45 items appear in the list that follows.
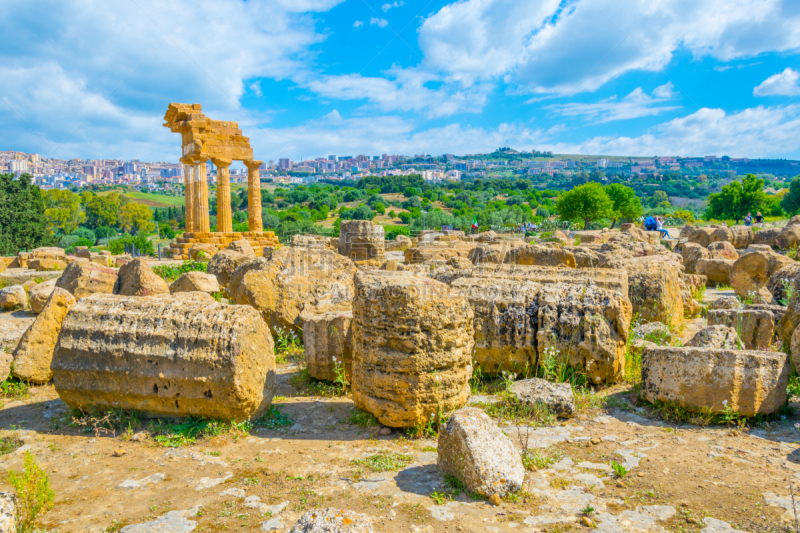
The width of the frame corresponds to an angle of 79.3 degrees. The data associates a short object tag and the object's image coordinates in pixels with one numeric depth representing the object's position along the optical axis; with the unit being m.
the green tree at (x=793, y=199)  43.06
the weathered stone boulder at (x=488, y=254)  11.30
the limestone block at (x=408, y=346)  4.36
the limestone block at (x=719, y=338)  5.10
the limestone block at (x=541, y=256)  9.96
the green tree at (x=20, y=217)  30.42
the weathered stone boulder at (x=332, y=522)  2.59
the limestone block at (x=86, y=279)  8.72
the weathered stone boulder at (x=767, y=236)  18.84
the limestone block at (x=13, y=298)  9.73
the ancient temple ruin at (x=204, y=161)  20.69
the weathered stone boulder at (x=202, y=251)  18.44
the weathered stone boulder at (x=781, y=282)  7.73
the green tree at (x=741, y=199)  50.50
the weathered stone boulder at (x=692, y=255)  14.30
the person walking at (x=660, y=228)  23.95
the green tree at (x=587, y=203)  50.38
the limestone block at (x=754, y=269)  10.50
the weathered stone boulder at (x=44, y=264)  16.17
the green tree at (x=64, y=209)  54.34
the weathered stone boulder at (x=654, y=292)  7.21
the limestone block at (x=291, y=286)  7.06
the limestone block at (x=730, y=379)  4.32
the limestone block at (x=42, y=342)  5.73
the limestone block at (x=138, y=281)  7.84
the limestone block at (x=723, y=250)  15.28
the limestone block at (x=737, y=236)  19.84
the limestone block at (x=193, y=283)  8.49
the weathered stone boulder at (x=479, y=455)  3.43
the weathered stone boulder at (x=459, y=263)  9.64
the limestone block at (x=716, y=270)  12.38
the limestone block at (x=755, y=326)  6.00
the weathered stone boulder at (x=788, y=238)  17.84
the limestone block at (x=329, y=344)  5.62
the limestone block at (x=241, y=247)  14.62
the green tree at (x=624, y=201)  56.31
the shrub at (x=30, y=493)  3.12
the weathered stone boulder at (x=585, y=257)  9.53
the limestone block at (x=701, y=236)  20.53
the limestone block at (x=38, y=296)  8.95
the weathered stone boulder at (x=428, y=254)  12.34
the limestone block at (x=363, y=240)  12.12
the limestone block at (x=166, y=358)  4.38
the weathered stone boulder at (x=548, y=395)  4.70
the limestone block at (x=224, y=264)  10.33
